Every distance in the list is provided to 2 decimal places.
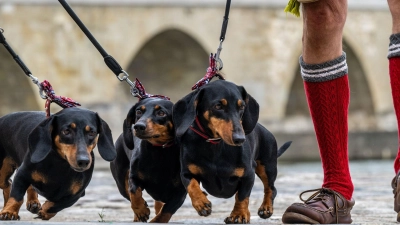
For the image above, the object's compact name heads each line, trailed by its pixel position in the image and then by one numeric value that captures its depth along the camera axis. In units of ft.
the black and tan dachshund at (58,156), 24.65
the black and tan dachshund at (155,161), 25.64
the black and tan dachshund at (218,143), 23.93
